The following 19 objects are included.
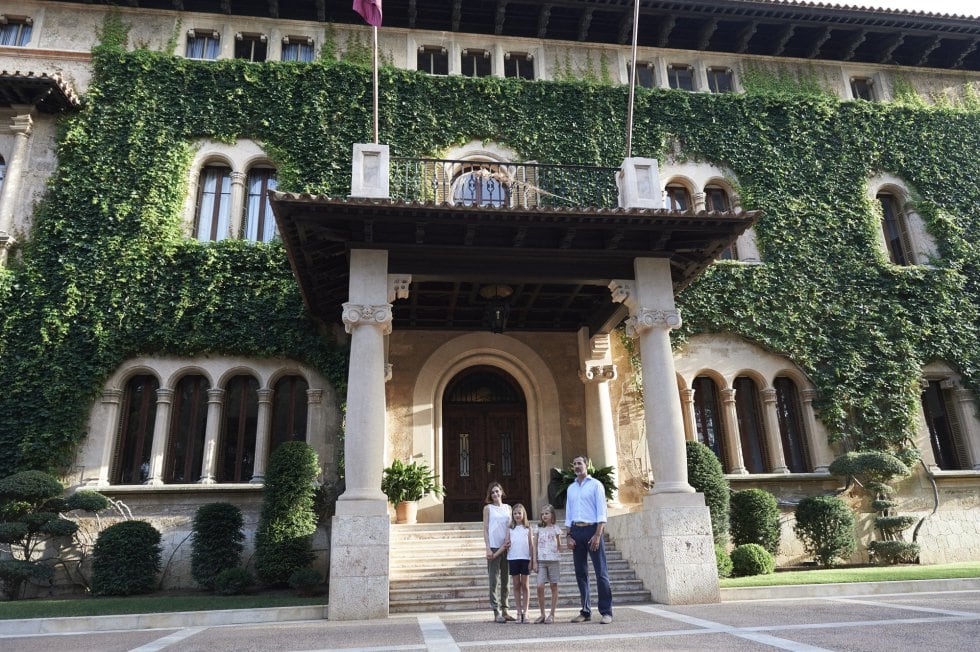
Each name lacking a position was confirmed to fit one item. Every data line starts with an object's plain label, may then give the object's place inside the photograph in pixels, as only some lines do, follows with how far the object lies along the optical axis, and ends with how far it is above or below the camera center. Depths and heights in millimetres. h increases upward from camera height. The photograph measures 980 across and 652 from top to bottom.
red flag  13422 +10320
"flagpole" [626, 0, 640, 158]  13055 +8149
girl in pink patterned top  8062 -225
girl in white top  8195 -263
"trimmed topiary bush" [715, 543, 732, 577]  12062 -646
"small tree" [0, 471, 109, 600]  11750 +579
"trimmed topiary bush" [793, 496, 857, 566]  13898 -105
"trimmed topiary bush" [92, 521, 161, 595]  12094 -256
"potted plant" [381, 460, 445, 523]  13484 +981
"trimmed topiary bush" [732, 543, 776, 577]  12727 -668
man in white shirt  7754 +34
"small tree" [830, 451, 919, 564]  14336 +634
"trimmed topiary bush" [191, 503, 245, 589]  12703 +32
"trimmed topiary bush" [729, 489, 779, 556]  13977 +105
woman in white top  8250 -198
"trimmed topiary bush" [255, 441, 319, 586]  12242 +423
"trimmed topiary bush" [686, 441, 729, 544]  13170 +858
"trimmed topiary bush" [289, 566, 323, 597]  11398 -678
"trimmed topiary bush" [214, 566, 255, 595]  11875 -678
